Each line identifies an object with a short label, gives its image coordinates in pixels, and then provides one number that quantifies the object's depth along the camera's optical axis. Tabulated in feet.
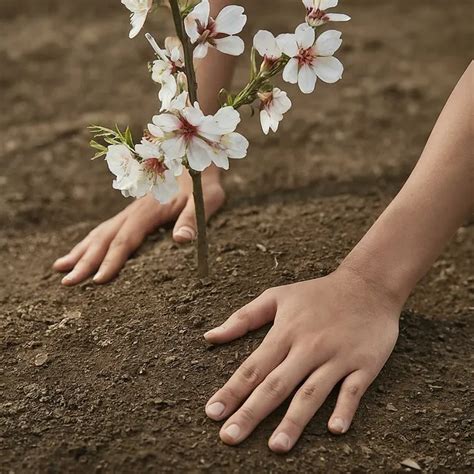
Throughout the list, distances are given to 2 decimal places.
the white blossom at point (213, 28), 3.79
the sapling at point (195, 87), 3.70
